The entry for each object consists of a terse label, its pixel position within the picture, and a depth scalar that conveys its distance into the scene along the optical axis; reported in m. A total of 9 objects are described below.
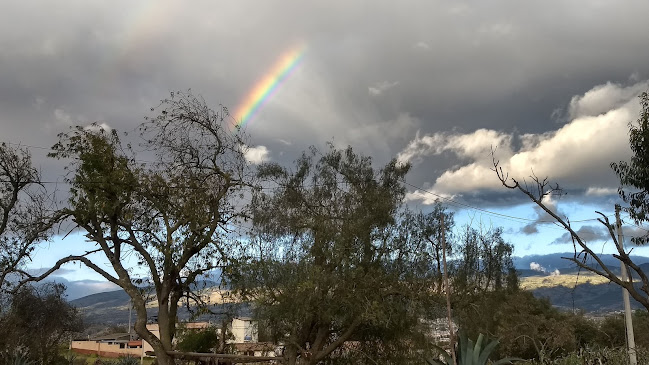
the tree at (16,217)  15.31
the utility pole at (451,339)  11.82
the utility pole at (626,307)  14.14
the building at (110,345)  77.50
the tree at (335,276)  17.75
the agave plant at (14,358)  17.99
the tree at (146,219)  14.76
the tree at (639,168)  12.30
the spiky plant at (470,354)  11.53
